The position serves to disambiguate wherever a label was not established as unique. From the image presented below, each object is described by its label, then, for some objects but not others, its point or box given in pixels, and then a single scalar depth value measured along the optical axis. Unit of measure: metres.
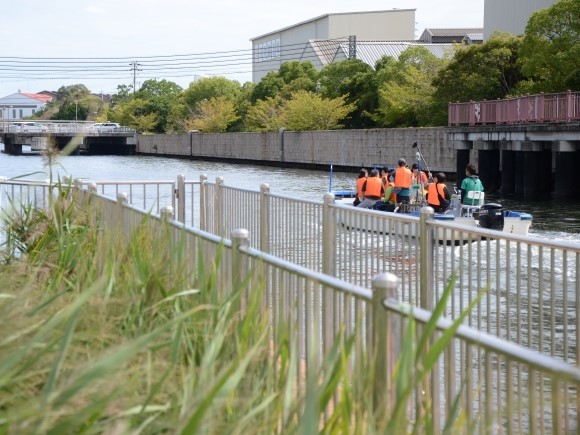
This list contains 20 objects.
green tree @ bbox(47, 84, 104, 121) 186.91
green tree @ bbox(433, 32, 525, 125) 55.25
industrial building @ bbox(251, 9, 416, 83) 130.88
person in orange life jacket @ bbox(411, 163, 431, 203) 25.33
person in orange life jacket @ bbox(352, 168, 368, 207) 24.88
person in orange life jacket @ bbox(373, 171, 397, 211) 23.28
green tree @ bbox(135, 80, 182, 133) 146.00
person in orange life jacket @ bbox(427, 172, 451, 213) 23.36
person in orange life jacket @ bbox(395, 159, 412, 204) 24.59
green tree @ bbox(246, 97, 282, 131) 93.00
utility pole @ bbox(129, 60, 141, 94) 185.60
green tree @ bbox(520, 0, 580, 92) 46.16
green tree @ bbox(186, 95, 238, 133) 111.50
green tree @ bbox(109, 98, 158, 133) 143.55
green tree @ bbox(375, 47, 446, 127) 65.44
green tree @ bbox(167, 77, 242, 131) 129.96
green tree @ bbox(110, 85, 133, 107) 193.79
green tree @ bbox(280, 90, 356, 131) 80.12
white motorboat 21.59
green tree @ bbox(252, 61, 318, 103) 96.69
